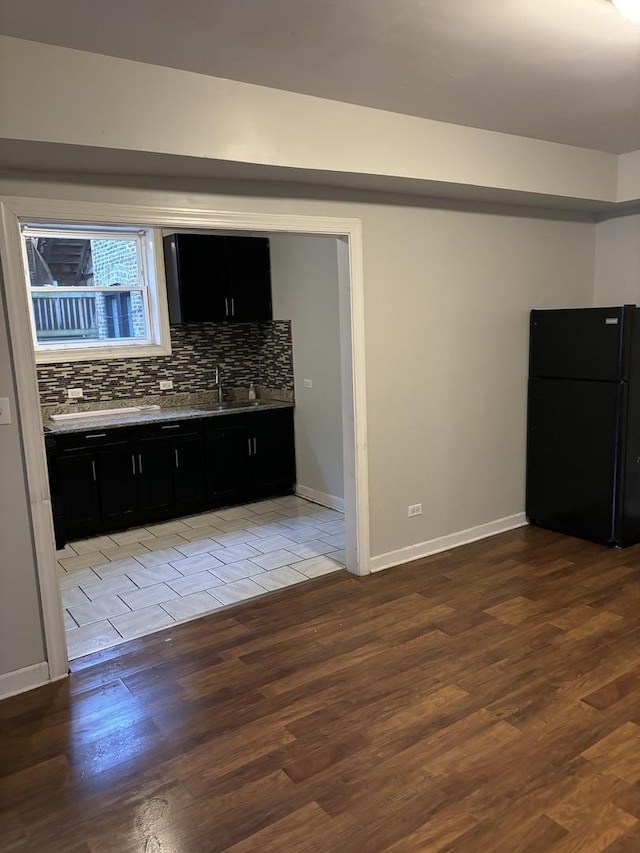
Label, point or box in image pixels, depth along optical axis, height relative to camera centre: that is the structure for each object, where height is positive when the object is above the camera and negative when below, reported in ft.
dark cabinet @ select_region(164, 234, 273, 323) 17.84 +1.22
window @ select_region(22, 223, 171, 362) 16.93 +0.91
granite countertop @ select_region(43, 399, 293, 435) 15.61 -2.48
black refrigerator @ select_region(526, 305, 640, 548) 13.56 -2.55
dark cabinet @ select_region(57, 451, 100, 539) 15.39 -4.12
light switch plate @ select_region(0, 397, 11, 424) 8.98 -1.16
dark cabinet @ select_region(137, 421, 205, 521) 16.62 -3.94
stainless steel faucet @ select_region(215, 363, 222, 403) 19.79 -1.78
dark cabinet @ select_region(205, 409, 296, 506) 17.84 -3.95
